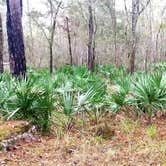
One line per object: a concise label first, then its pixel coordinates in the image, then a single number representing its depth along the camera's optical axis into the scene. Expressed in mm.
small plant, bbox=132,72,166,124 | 5292
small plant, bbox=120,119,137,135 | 4915
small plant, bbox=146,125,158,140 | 4602
